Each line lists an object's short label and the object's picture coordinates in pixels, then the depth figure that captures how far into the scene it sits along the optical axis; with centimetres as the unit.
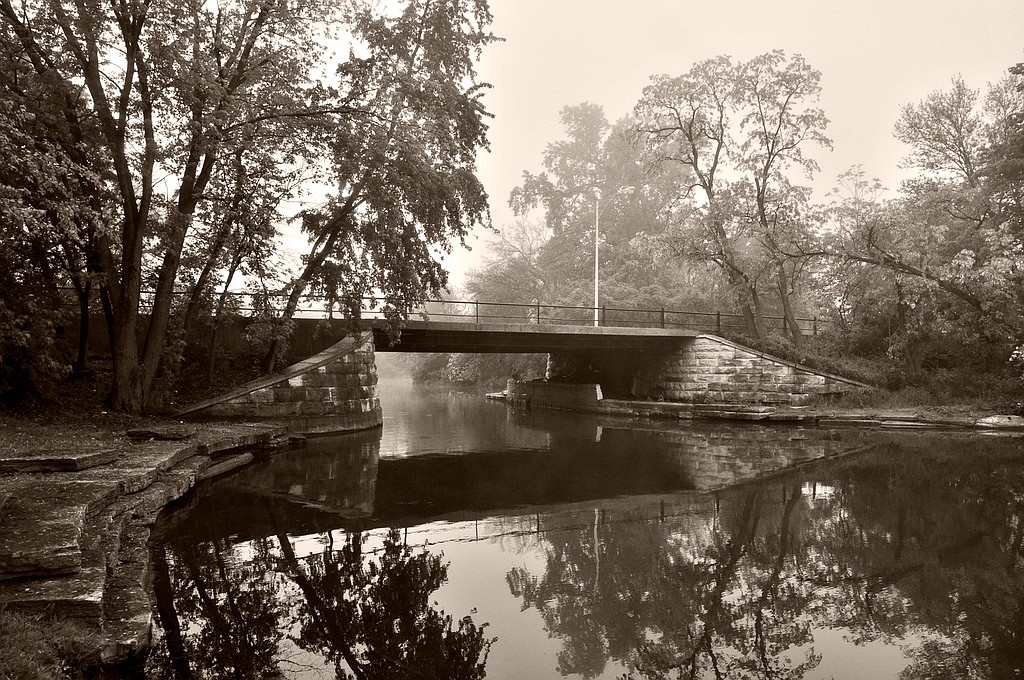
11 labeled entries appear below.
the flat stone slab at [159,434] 1316
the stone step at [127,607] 473
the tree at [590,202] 4616
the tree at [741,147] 2892
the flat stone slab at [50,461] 882
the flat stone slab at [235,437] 1382
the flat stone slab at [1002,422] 2012
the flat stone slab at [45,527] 517
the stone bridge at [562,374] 2003
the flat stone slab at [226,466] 1276
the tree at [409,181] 1917
